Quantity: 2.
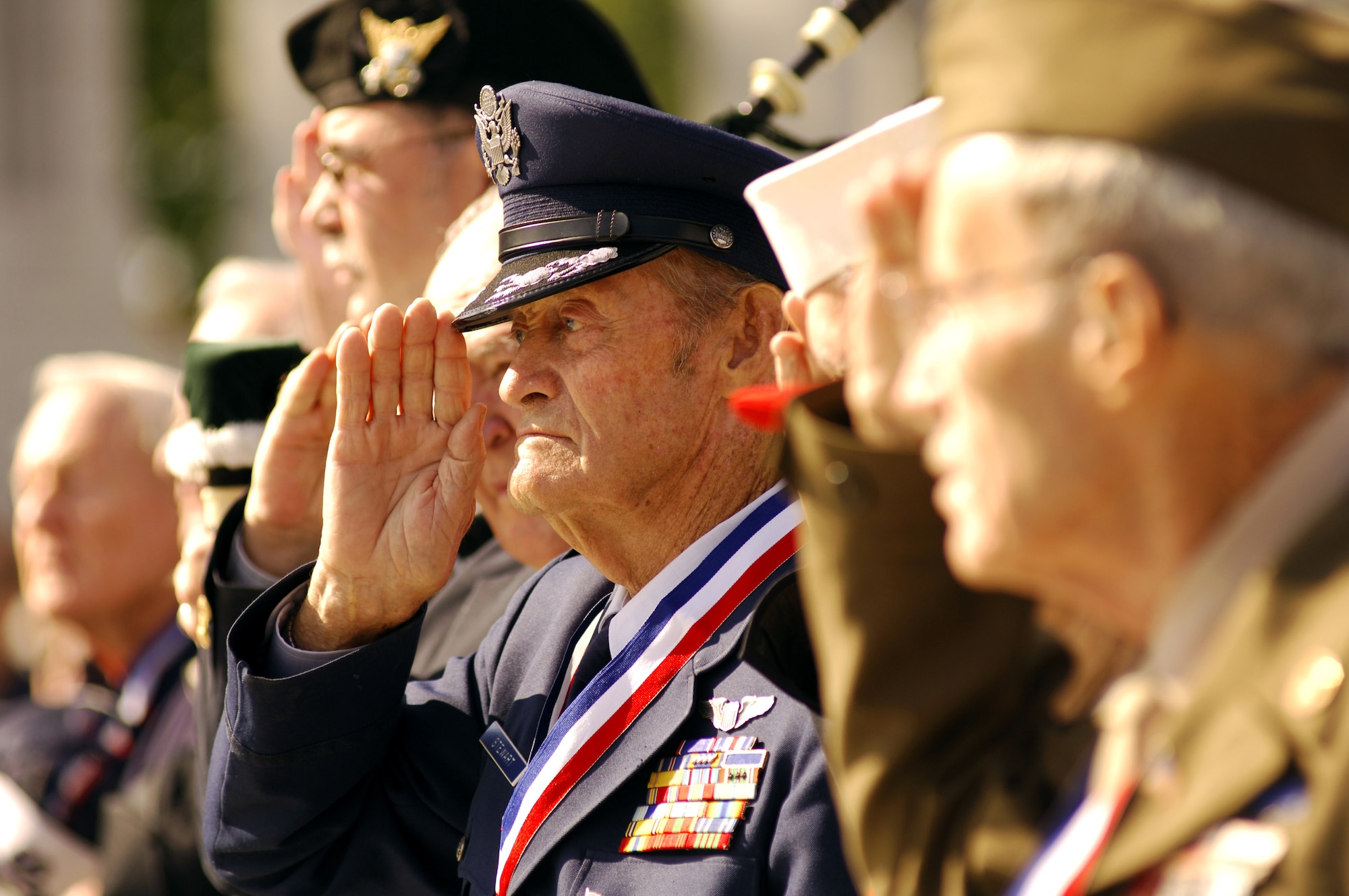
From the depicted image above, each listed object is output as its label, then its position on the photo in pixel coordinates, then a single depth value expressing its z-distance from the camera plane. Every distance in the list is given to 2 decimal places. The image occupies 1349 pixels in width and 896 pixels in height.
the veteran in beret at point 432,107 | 7.86
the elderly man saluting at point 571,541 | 4.67
